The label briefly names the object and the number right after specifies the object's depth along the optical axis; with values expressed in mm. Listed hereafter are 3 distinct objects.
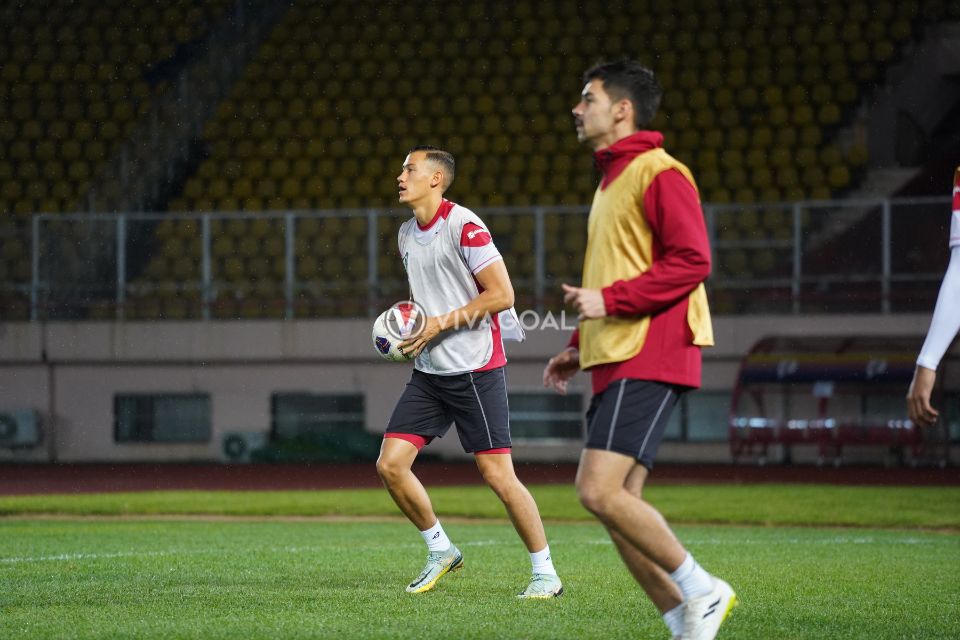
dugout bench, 36312
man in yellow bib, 9187
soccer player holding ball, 13539
